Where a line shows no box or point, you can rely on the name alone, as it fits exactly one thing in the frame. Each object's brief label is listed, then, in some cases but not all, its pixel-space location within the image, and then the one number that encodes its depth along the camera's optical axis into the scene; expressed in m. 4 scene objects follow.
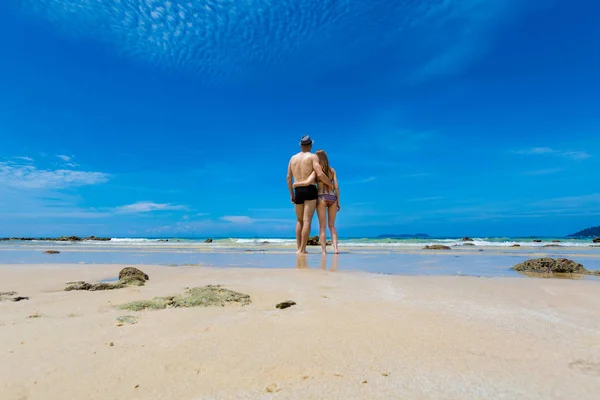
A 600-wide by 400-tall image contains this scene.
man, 8.61
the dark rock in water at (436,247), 13.61
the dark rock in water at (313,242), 16.80
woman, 8.84
